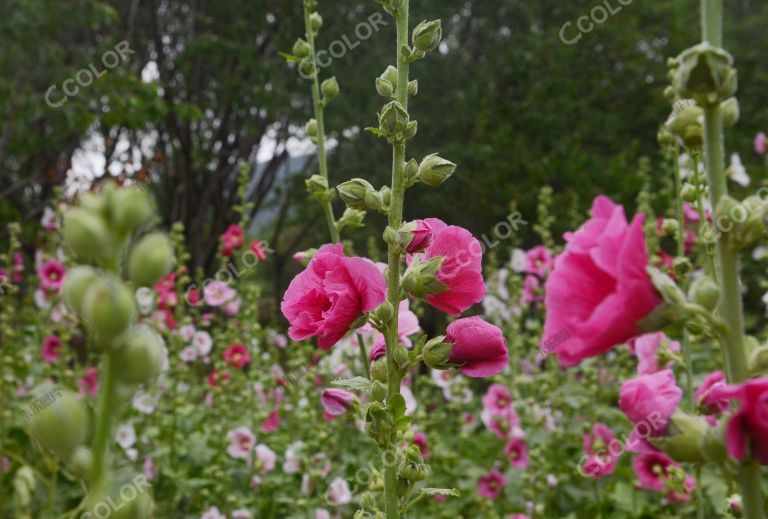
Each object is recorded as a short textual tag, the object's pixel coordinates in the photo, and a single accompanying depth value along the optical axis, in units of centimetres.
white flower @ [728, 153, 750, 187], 187
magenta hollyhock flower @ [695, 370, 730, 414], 73
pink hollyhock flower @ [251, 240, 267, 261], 257
